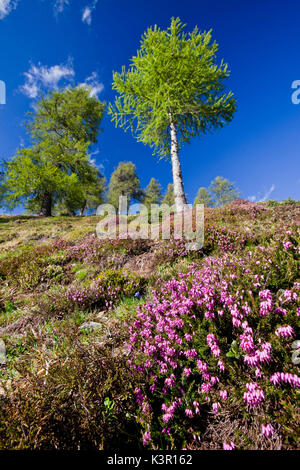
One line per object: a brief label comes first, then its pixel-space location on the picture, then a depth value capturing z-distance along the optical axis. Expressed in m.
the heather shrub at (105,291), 3.65
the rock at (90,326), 2.95
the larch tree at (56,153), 14.22
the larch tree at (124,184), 32.81
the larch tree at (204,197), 45.28
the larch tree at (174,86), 9.26
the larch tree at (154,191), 40.22
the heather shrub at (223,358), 1.51
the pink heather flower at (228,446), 1.35
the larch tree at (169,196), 43.59
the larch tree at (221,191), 45.12
